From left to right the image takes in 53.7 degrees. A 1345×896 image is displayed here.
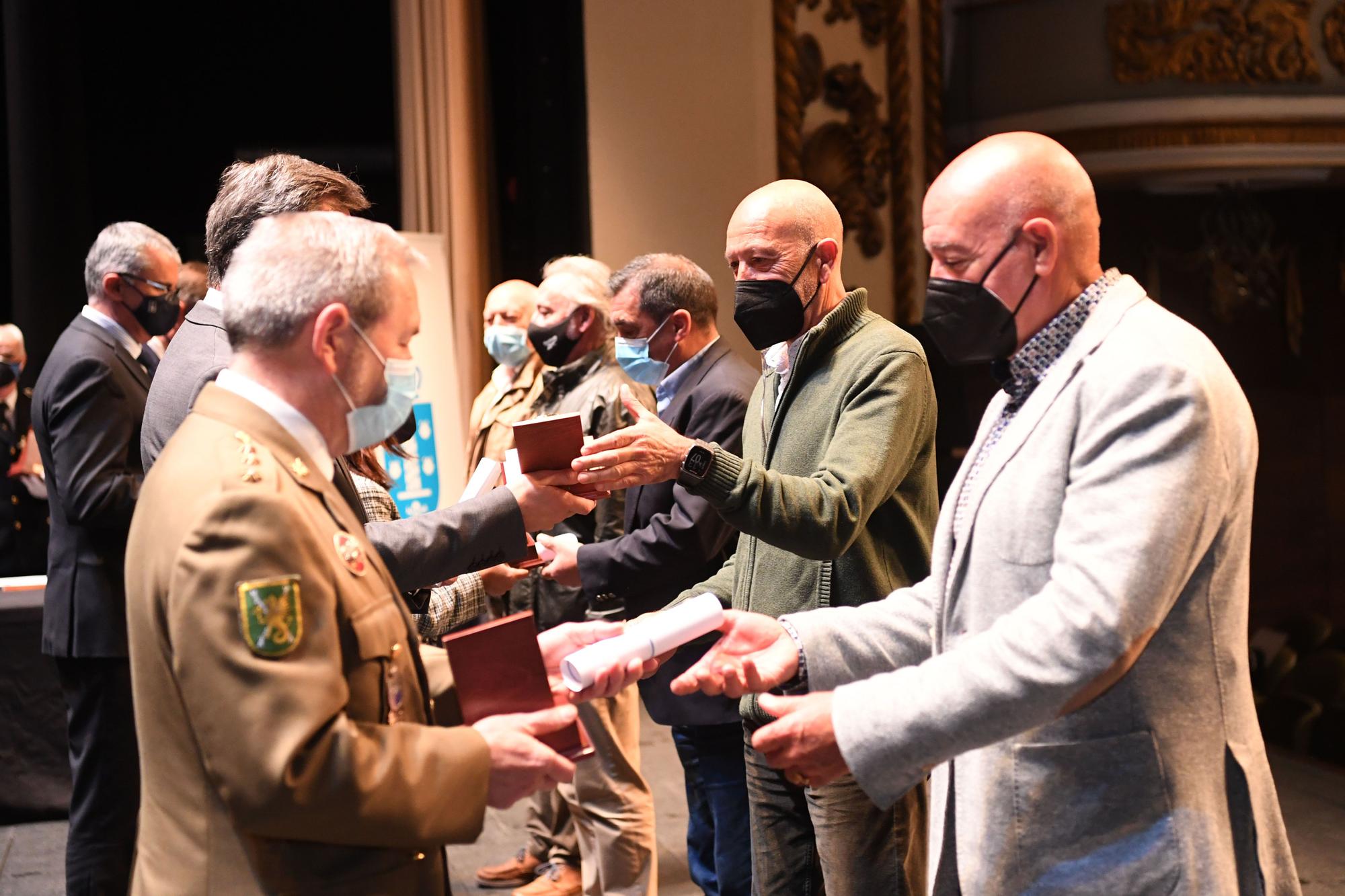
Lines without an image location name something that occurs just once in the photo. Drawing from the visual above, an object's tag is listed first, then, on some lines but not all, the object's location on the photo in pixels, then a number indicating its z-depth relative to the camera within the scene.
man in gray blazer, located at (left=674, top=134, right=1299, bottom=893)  1.49
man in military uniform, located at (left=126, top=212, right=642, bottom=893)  1.35
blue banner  5.33
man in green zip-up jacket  2.31
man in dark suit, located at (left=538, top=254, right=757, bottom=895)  3.07
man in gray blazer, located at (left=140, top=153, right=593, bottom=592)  2.08
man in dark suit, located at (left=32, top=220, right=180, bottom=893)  3.47
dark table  4.71
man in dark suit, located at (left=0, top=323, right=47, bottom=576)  5.71
